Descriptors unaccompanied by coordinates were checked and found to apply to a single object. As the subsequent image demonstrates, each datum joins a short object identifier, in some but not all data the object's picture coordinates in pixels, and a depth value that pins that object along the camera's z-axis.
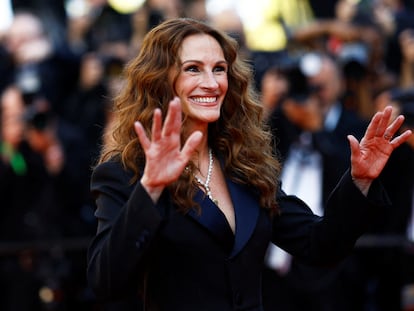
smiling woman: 6.51
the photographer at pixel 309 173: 12.91
